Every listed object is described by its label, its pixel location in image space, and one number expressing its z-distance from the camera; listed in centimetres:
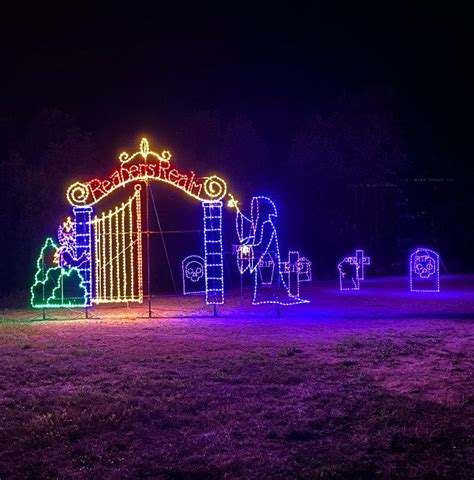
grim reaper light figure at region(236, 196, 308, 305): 1630
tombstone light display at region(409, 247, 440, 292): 1992
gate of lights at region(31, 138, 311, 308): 1388
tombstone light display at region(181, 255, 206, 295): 1956
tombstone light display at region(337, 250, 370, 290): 2001
